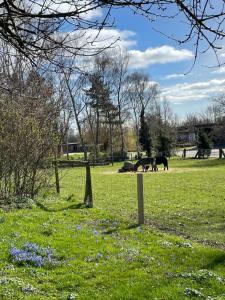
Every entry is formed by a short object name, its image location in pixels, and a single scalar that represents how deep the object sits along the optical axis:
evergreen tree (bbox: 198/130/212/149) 47.46
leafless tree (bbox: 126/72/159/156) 55.27
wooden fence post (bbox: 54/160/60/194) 12.88
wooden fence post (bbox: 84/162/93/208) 11.25
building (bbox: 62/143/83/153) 84.19
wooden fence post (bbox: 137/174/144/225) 8.78
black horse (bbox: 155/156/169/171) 31.33
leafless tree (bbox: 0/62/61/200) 11.39
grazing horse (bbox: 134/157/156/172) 30.31
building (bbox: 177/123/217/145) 82.36
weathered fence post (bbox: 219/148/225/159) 42.36
